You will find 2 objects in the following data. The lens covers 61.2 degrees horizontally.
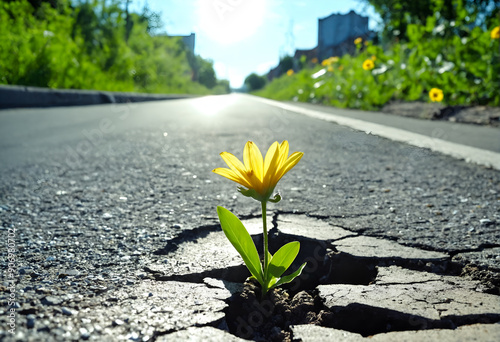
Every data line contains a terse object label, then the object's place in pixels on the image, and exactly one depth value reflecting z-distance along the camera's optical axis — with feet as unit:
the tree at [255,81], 303.48
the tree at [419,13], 22.88
